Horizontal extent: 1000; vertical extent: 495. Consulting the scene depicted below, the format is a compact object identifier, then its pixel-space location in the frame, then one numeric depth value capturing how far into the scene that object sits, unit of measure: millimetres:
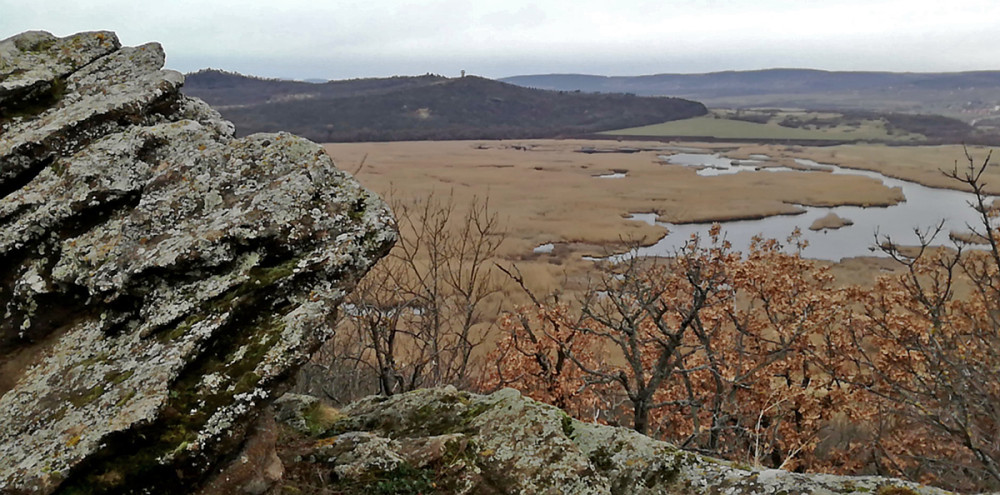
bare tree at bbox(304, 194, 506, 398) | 14094
